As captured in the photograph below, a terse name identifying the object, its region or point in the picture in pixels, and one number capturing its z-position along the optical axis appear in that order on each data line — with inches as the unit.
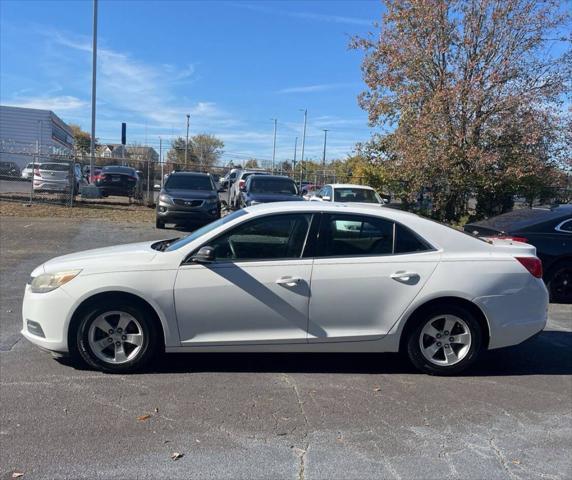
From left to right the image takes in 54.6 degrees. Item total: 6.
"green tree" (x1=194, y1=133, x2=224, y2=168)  2609.5
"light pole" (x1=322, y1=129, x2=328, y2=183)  2420.8
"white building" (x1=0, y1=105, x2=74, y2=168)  1777.8
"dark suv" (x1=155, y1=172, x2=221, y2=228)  624.1
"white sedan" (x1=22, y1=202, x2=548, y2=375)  186.5
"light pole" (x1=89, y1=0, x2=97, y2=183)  963.3
